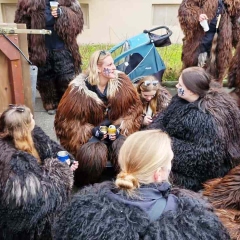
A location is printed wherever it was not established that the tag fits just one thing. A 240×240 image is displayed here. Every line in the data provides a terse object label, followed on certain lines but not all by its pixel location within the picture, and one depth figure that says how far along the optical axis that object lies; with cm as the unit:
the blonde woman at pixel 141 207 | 173
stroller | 492
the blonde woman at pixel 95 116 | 370
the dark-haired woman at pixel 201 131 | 313
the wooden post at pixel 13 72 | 320
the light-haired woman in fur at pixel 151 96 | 416
